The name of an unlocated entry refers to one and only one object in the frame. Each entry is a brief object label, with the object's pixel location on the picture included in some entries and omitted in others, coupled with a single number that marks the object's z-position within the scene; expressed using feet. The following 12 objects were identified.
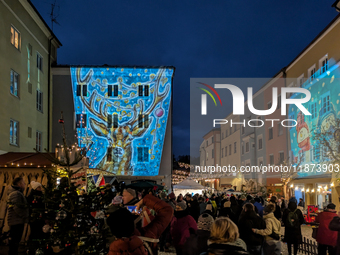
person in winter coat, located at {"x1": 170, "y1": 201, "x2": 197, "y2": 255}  23.17
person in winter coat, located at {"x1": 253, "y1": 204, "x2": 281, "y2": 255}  25.41
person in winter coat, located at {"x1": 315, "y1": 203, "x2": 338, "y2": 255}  28.40
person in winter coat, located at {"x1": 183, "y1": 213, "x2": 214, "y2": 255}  18.71
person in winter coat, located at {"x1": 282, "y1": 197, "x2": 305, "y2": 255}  32.94
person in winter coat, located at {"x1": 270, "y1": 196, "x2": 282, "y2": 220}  50.16
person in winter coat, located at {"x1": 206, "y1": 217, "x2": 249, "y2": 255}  12.18
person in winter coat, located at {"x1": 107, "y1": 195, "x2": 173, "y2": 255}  11.95
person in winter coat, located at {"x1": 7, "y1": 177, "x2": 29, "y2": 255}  26.74
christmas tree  17.65
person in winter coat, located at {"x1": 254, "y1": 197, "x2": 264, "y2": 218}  39.14
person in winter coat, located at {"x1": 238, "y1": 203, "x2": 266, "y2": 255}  24.89
